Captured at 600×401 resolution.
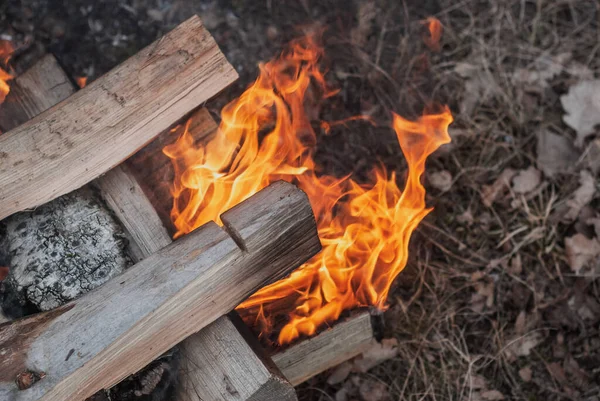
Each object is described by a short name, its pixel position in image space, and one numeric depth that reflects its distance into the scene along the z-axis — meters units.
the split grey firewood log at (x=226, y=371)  2.12
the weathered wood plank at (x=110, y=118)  2.26
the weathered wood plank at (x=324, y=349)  2.62
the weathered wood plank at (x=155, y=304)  1.94
